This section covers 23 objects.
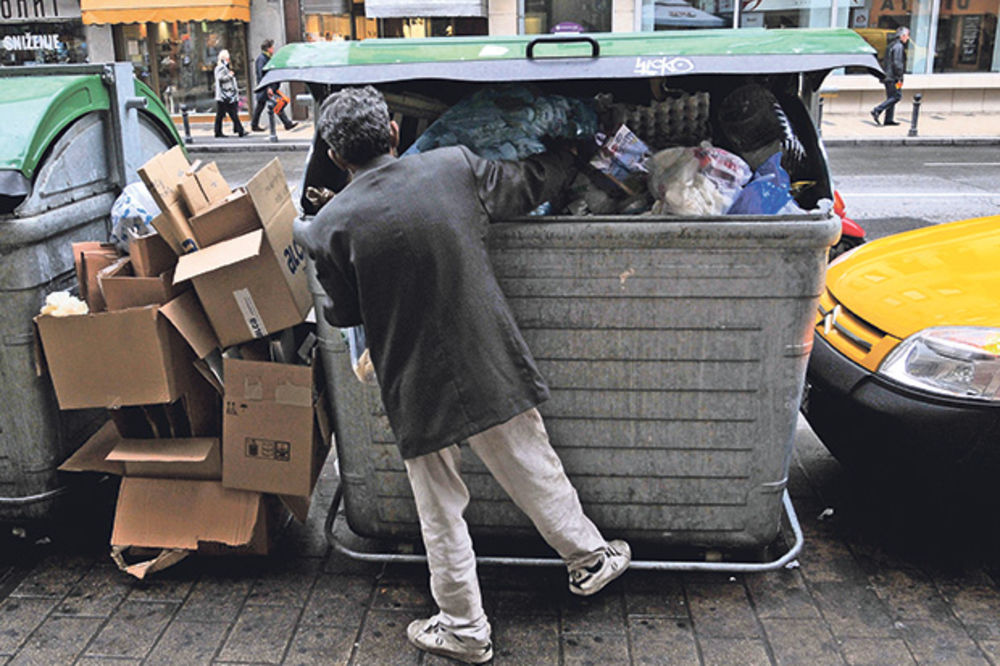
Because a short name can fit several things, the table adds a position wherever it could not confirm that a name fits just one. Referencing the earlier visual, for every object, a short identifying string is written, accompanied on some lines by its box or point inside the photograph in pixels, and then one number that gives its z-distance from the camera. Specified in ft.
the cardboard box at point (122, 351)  10.05
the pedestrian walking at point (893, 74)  55.11
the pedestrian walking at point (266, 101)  55.42
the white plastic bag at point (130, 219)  11.03
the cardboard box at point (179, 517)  10.49
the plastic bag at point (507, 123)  9.30
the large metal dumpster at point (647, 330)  8.91
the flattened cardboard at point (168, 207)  10.22
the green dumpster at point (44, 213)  10.12
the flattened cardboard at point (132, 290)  10.18
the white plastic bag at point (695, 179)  9.37
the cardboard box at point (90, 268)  10.51
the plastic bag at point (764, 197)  9.41
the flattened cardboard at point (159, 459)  10.44
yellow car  9.62
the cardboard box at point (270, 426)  10.14
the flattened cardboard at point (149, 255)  10.31
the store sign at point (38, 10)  65.51
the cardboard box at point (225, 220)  10.21
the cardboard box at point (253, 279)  9.97
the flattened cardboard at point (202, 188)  10.46
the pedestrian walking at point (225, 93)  56.70
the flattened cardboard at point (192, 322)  10.00
